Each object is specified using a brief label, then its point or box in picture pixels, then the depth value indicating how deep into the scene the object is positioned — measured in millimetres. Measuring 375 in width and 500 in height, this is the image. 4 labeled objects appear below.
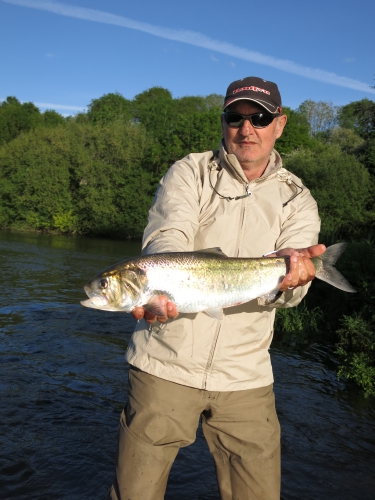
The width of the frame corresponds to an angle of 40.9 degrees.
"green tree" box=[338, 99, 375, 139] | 73188
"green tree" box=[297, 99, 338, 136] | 79688
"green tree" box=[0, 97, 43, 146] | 79125
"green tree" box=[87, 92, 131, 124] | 69925
